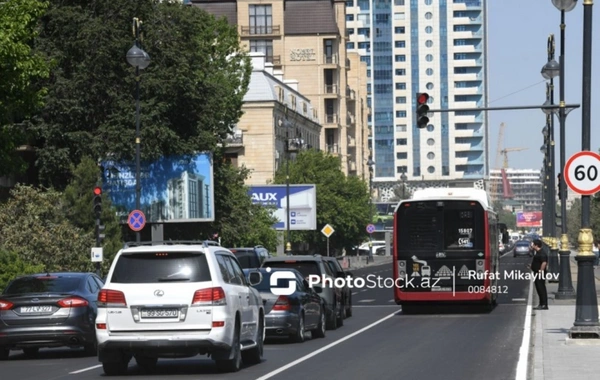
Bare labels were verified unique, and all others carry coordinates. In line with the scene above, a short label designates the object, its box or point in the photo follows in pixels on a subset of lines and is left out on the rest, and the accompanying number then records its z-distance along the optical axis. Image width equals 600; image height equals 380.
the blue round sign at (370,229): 105.75
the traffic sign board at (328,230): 85.81
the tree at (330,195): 105.94
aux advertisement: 94.00
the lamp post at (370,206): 113.11
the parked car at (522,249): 123.75
